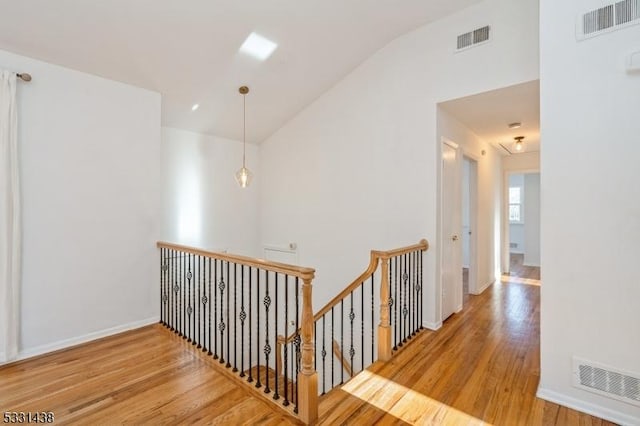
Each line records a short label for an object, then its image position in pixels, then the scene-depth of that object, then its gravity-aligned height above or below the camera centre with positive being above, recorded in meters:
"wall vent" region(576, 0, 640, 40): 1.89 +1.26
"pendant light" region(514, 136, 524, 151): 4.77 +1.17
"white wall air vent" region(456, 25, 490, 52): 3.13 +1.86
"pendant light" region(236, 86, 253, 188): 4.08 +0.57
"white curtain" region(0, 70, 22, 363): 2.70 -0.07
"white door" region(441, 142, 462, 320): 3.71 -0.24
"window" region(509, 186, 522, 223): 8.73 +0.32
